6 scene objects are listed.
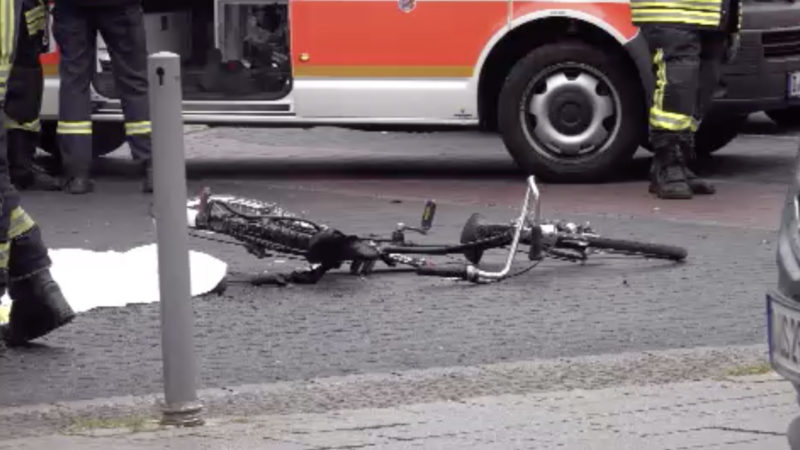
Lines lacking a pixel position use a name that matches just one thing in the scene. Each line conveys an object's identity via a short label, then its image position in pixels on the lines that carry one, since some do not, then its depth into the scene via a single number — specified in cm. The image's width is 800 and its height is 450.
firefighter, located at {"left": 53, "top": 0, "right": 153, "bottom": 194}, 2267
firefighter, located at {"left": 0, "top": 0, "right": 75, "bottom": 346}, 1395
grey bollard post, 1193
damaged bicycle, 1653
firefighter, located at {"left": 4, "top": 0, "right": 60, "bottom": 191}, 2272
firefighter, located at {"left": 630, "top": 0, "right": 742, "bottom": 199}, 2166
